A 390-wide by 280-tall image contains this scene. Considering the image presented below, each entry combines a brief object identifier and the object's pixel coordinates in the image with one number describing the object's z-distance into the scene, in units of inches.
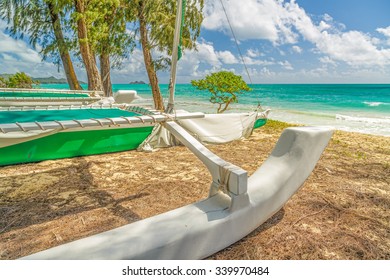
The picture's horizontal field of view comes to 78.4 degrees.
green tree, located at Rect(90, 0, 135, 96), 306.5
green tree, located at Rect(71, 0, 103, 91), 279.1
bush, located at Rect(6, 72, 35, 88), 457.1
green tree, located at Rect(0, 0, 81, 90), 338.3
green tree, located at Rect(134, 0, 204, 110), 295.4
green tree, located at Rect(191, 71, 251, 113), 331.3
